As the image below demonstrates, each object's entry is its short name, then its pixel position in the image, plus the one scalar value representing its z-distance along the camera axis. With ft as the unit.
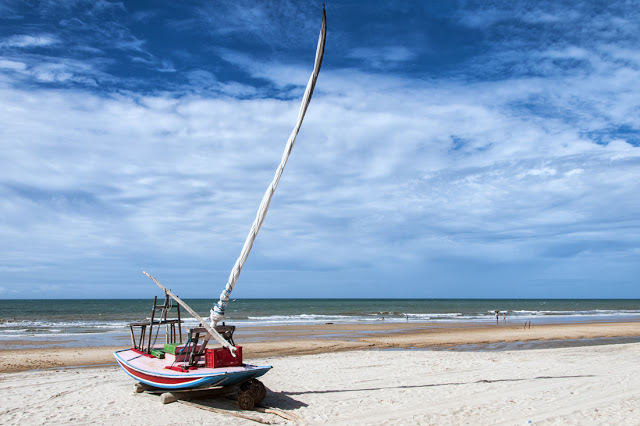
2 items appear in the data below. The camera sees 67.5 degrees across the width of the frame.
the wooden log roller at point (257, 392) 28.73
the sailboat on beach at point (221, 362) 27.99
